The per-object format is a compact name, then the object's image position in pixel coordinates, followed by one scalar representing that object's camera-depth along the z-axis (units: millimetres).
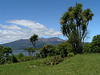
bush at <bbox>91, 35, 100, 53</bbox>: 29169
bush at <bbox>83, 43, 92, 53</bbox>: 31106
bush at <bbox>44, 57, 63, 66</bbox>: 20422
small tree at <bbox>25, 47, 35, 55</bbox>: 69506
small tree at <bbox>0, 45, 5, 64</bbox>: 39669
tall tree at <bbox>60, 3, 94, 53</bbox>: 27875
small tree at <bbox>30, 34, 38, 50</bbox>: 48197
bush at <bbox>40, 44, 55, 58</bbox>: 46284
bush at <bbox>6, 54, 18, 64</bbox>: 42062
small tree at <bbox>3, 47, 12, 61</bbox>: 47266
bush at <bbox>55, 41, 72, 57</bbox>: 34281
